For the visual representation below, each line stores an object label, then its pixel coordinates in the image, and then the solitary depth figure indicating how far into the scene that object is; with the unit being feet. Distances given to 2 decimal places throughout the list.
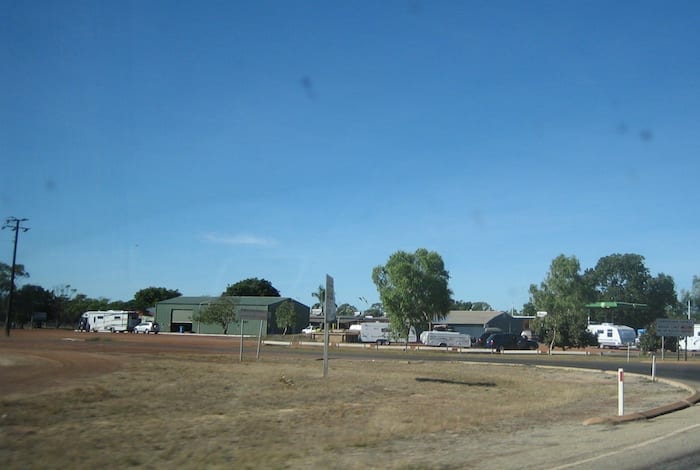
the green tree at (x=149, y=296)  475.72
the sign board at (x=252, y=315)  120.26
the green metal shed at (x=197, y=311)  333.01
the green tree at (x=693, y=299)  460.96
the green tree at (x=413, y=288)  233.76
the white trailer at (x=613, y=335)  245.86
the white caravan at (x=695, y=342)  221.64
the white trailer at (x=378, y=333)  257.34
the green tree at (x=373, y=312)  568.45
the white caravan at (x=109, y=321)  317.22
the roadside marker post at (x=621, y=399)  51.57
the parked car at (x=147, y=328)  309.77
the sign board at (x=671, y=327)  95.61
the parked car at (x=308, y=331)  319.55
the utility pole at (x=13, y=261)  221.13
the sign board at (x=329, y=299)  85.05
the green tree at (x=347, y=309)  588.01
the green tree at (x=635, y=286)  463.83
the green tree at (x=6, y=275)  256.32
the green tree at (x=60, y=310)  422.41
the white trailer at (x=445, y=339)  225.97
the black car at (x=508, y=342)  200.13
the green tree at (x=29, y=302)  361.51
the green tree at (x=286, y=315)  302.04
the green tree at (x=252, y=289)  444.96
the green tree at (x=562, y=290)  268.21
